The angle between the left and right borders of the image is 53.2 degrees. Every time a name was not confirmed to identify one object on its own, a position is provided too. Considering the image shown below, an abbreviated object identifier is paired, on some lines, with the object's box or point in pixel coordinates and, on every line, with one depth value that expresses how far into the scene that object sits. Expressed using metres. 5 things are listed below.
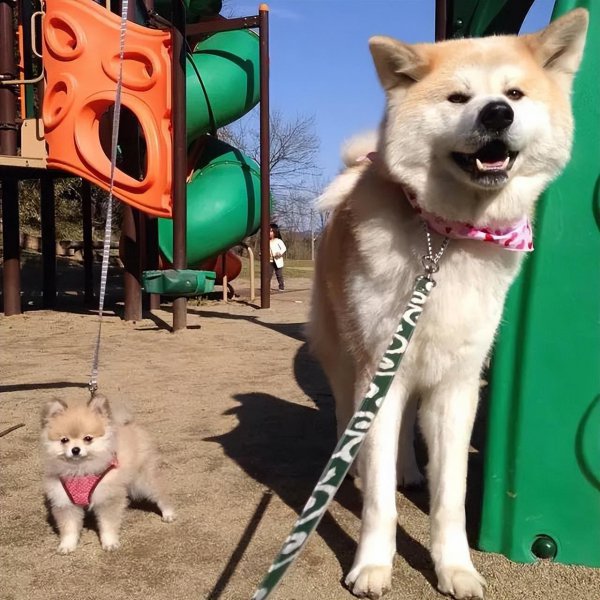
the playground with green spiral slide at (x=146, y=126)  7.06
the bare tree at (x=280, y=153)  30.80
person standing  14.16
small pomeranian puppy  2.42
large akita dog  1.86
